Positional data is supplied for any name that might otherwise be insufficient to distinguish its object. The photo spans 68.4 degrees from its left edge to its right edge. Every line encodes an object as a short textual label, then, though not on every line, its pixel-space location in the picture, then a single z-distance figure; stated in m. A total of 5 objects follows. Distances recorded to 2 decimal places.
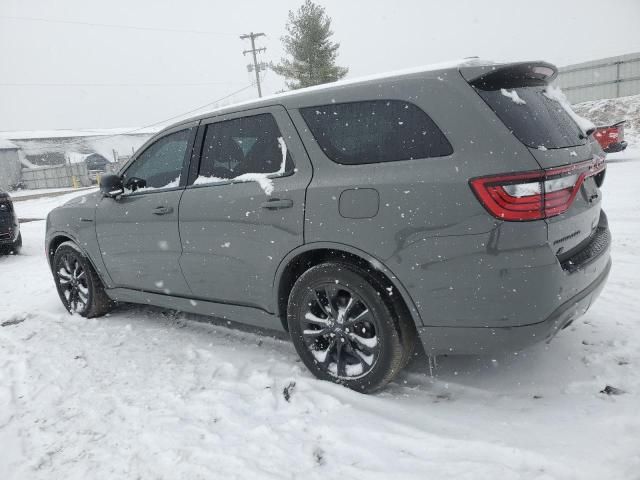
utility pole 37.46
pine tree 28.91
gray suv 2.23
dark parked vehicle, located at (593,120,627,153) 13.48
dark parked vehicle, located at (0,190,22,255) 7.86
